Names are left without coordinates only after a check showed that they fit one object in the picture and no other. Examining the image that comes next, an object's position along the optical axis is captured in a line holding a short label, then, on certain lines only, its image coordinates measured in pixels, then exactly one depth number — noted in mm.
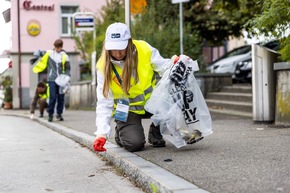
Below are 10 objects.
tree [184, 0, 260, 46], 19562
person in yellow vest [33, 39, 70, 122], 11258
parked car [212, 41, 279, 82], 15620
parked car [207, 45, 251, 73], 16694
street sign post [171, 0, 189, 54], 11457
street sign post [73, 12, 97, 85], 15766
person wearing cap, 5309
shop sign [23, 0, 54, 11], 27547
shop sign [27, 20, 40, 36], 27594
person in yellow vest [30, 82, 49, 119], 14012
